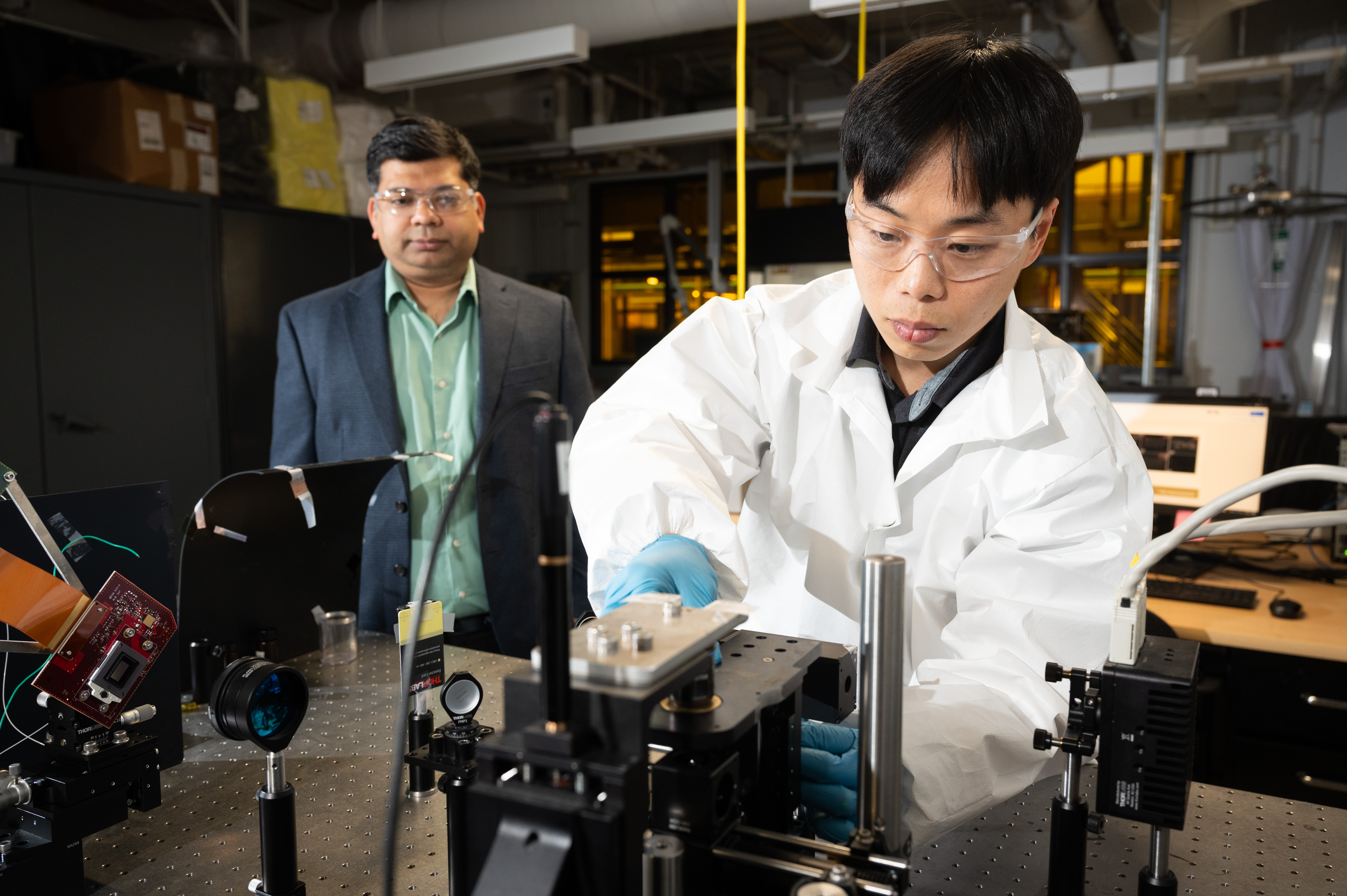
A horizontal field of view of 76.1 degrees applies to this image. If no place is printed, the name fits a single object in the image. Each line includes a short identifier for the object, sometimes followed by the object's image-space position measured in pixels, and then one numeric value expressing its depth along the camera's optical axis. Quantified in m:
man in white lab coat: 0.98
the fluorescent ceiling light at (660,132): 4.21
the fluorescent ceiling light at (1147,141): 4.54
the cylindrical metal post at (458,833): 0.58
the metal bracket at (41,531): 0.90
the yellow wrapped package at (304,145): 3.63
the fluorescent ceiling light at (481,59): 2.98
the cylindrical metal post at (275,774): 0.84
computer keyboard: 2.21
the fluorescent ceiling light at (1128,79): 3.22
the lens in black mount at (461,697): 0.98
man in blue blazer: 2.00
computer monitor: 2.36
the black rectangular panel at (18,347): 2.89
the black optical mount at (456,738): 0.95
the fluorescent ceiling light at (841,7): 2.48
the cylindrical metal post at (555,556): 0.49
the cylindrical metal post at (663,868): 0.55
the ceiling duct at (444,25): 3.33
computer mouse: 2.10
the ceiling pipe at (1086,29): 3.66
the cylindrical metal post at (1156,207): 2.65
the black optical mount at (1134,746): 0.68
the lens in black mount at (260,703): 0.85
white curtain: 5.23
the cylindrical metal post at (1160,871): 0.75
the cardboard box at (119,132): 3.12
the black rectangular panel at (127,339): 3.04
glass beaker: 1.59
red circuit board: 0.87
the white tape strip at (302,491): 1.36
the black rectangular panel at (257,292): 3.60
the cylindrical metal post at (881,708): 0.61
